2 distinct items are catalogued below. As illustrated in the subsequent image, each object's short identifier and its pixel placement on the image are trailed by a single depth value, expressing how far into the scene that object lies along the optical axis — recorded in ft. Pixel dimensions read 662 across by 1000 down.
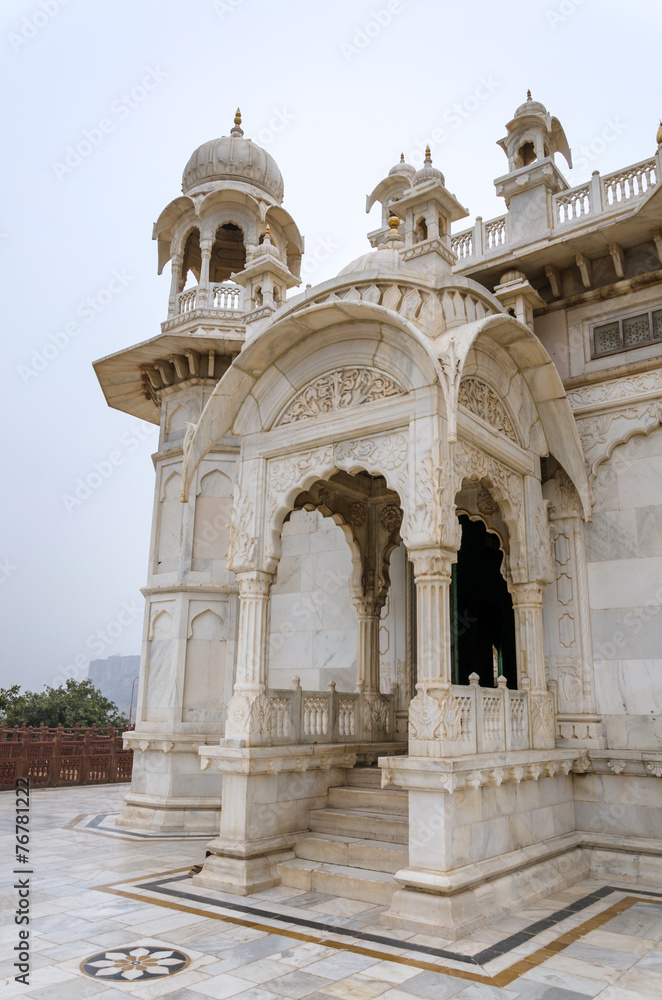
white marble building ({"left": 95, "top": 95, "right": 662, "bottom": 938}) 21.56
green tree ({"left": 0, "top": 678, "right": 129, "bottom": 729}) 85.61
